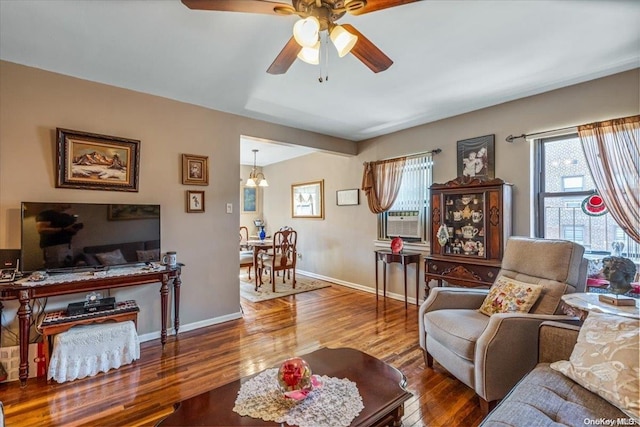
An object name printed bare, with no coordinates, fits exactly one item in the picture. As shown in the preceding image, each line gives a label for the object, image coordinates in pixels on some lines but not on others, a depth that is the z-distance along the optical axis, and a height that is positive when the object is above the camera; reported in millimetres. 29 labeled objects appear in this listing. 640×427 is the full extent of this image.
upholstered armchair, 1775 -749
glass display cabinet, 3061 -178
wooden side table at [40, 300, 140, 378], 2244 -831
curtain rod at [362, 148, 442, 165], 3852 +822
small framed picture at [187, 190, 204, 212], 3246 +147
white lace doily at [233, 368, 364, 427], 1208 -827
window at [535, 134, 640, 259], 2742 +149
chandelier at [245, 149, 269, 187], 5856 +684
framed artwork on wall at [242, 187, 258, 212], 7191 +368
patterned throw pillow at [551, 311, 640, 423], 1129 -610
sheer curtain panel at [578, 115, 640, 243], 2432 +414
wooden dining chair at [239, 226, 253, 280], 5357 -742
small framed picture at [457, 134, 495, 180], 3391 +667
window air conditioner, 4199 -140
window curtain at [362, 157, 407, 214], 4324 +487
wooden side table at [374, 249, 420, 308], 3955 -604
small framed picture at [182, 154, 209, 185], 3221 +493
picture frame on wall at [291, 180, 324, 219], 5703 +293
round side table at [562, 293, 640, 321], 1574 -513
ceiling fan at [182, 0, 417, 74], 1482 +1038
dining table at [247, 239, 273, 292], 4915 -599
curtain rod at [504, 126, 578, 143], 2859 +818
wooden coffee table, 1209 -836
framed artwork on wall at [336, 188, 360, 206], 4980 +295
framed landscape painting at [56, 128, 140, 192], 2566 +483
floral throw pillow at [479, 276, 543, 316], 2105 -607
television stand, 2150 -571
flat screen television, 2348 -180
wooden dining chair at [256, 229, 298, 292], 4812 -678
